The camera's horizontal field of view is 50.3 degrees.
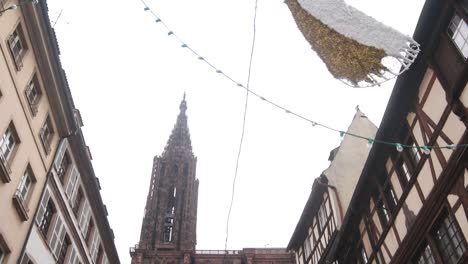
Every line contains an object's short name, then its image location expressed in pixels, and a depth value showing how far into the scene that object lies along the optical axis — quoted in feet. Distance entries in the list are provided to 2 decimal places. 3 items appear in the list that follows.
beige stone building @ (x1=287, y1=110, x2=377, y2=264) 65.21
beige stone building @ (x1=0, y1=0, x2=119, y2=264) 46.70
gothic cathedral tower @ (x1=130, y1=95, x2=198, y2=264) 176.35
